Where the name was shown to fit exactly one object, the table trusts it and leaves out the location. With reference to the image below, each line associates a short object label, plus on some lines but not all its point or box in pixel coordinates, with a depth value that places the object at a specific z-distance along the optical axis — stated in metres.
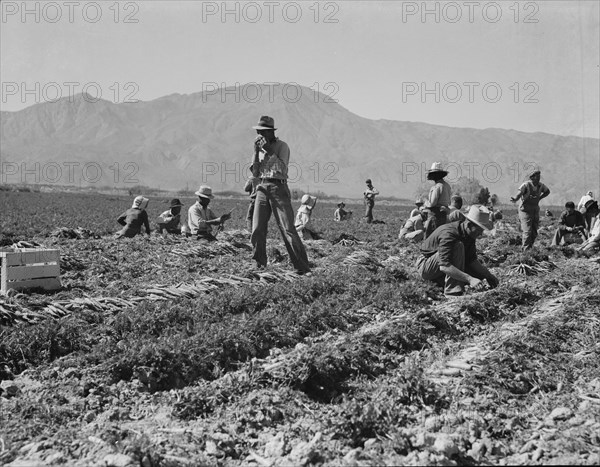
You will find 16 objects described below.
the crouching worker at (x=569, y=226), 14.36
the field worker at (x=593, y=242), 12.34
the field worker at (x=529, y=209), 12.77
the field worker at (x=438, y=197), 10.09
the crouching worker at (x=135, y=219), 13.62
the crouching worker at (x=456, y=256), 7.85
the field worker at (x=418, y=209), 15.97
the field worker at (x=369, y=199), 22.11
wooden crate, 8.00
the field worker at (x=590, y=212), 14.39
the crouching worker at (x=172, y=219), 14.88
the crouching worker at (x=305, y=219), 15.21
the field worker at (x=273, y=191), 9.34
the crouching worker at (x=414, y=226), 14.71
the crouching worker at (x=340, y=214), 24.25
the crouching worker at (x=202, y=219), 13.02
